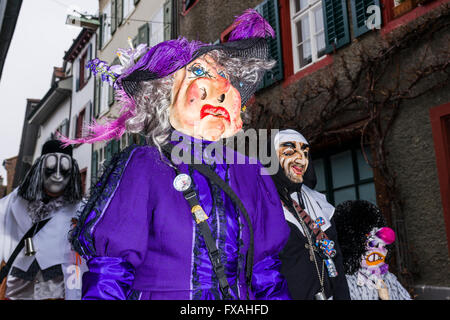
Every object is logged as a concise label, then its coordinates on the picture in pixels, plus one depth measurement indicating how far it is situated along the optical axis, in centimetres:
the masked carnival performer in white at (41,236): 314
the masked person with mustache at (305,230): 259
